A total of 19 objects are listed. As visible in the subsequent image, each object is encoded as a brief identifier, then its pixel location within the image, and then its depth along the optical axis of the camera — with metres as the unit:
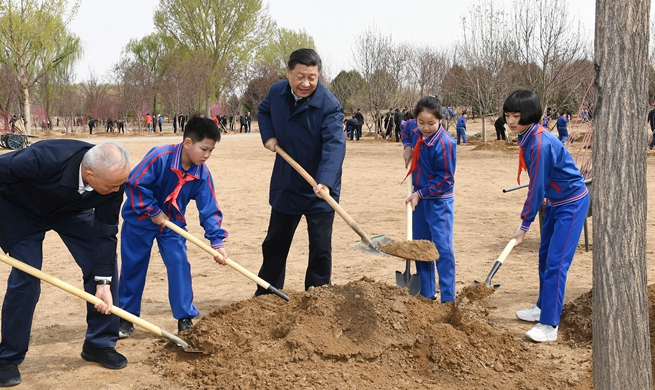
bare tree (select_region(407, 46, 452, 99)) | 31.88
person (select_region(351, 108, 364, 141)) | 30.81
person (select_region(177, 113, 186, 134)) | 39.84
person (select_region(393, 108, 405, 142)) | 26.79
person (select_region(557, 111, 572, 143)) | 22.88
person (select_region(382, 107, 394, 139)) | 30.28
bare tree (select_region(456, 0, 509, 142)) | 24.22
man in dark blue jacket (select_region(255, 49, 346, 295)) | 4.56
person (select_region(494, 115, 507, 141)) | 24.80
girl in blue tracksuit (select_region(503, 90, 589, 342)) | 4.21
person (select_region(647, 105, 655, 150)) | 20.78
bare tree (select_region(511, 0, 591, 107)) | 21.16
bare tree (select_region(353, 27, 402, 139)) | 30.58
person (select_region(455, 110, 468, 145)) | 25.97
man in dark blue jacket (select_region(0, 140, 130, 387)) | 3.51
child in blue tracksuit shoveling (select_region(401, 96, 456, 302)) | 4.75
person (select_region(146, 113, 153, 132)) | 40.35
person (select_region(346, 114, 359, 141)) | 30.71
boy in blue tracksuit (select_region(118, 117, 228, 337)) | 4.32
